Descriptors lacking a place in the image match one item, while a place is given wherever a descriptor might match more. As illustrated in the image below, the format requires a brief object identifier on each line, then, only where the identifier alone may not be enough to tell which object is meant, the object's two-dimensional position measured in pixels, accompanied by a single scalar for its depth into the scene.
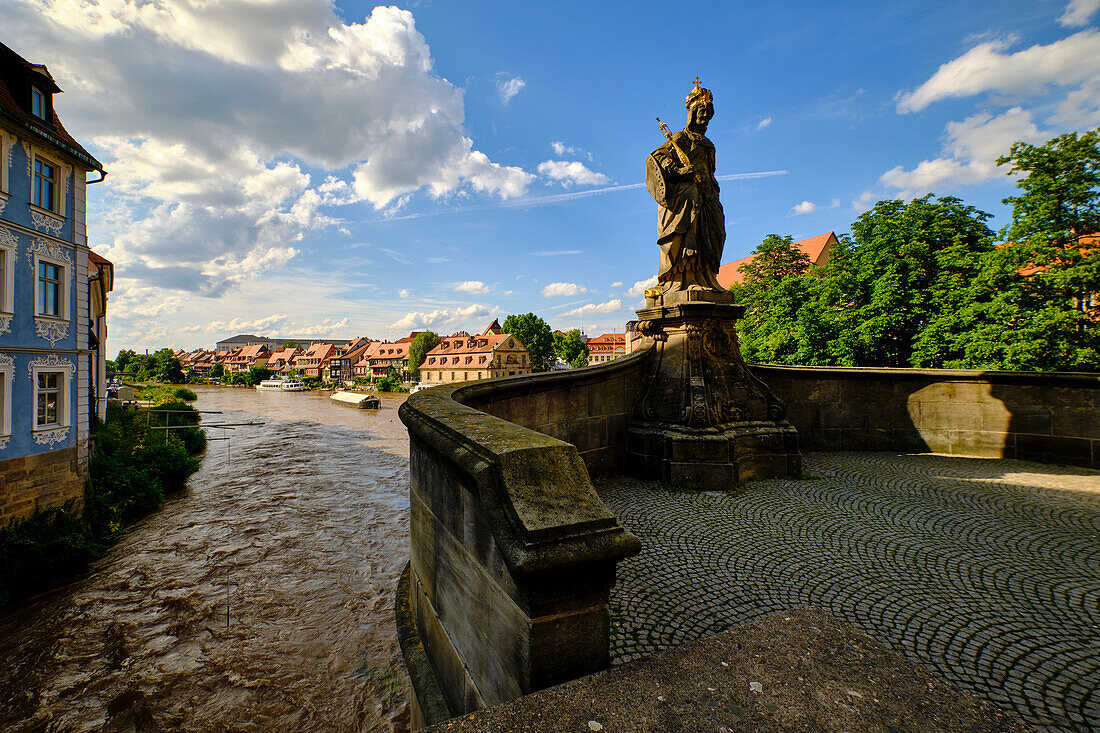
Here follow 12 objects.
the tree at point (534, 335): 72.88
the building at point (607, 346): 110.58
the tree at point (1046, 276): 14.78
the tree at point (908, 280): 18.06
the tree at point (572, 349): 75.88
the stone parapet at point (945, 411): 7.49
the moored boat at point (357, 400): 48.03
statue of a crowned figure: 7.17
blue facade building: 10.49
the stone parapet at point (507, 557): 1.78
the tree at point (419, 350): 80.22
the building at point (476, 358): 68.69
